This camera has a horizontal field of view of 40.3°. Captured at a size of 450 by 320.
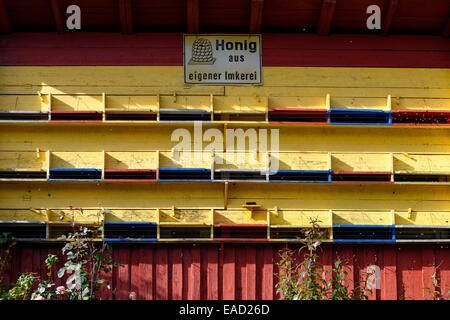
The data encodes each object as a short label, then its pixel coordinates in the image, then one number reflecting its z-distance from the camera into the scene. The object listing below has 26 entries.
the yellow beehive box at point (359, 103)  11.49
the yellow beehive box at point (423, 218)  11.23
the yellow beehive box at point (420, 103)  11.51
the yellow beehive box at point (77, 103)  11.30
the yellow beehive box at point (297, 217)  11.14
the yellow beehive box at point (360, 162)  11.32
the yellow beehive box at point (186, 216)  11.12
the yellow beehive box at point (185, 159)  11.20
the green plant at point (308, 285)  8.35
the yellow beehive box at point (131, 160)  11.19
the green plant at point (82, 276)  8.73
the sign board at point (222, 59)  11.55
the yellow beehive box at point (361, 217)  11.19
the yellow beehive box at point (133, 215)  11.10
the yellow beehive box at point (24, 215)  11.07
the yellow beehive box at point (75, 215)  11.01
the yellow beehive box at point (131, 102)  11.34
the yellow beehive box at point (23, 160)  11.19
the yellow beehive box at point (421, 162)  11.34
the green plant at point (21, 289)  9.37
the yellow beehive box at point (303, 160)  11.24
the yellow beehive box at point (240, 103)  11.41
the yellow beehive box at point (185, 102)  11.37
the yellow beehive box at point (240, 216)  11.17
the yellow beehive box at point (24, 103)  11.31
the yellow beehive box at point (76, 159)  11.15
